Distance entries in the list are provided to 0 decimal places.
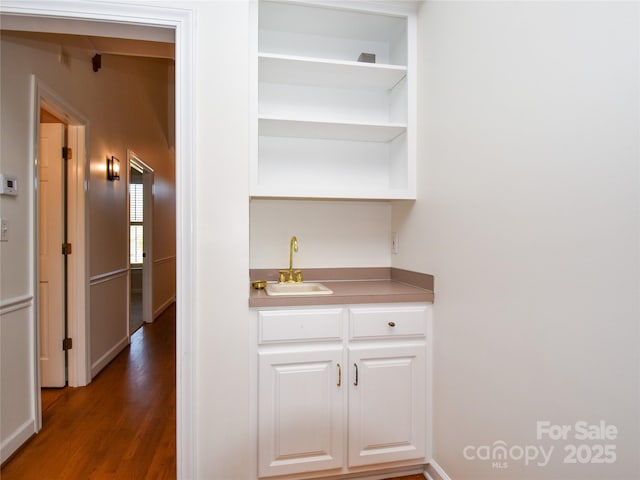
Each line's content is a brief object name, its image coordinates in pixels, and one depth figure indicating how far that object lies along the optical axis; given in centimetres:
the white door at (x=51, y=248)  269
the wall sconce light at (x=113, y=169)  336
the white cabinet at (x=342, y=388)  158
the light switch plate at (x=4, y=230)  181
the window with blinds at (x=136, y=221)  712
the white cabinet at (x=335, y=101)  184
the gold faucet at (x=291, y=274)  204
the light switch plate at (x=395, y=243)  216
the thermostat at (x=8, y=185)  179
